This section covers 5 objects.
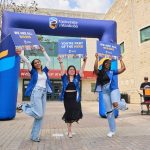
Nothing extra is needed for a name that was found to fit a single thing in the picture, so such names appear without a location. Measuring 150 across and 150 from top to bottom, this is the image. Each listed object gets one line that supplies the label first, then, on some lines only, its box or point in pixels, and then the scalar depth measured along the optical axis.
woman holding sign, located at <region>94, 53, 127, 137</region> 3.54
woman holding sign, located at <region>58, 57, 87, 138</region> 3.46
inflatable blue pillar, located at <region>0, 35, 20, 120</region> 5.25
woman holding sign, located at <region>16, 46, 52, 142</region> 3.20
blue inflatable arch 5.27
